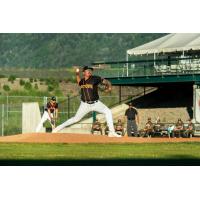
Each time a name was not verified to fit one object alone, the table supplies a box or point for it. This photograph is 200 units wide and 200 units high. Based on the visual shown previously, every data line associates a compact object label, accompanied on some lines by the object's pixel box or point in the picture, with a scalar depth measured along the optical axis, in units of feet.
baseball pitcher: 106.22
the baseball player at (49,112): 118.52
